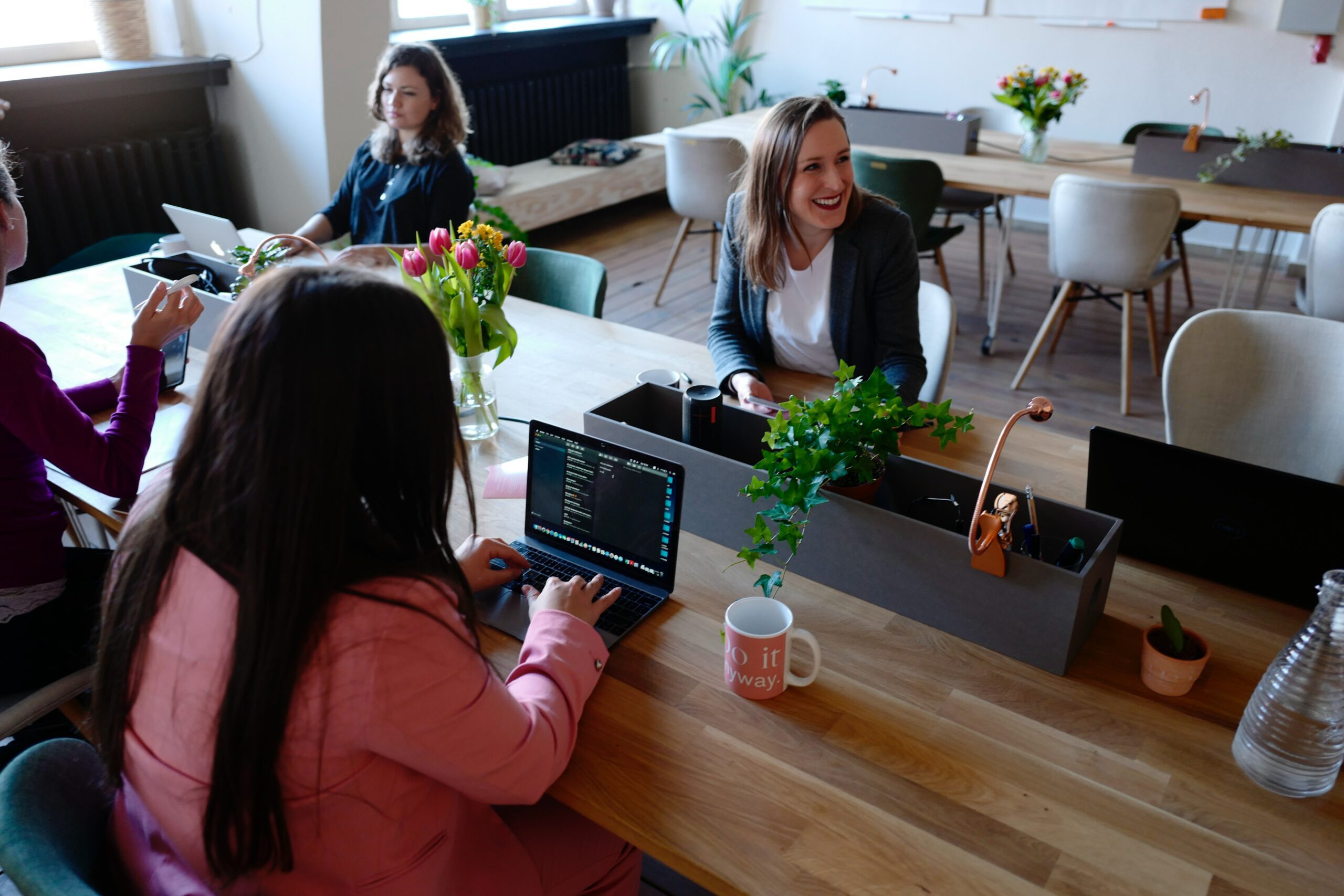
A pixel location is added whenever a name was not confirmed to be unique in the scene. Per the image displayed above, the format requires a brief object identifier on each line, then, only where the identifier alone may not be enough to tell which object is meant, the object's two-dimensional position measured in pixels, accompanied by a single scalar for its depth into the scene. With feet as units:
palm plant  21.08
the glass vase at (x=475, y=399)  5.87
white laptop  7.63
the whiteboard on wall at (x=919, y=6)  18.85
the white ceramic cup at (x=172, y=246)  8.01
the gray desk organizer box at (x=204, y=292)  7.04
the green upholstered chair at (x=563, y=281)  8.24
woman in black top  9.43
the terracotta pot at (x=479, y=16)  18.08
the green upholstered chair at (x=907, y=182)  12.57
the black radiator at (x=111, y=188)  12.18
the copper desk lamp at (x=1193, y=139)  12.46
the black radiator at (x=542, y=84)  18.30
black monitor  3.95
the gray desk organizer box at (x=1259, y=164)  11.76
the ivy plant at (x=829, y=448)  4.15
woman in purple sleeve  4.64
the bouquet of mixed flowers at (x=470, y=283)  5.62
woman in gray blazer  6.62
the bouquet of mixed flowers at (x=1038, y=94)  13.16
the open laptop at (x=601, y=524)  4.21
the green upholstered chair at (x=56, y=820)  2.81
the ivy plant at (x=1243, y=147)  11.96
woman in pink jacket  2.67
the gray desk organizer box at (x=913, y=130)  14.16
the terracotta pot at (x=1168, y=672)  3.75
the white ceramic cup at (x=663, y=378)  5.82
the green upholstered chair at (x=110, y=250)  9.42
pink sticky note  5.27
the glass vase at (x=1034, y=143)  13.57
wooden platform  17.29
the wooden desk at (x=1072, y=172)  11.19
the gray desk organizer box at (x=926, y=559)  3.85
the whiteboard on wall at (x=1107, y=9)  16.99
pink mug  3.72
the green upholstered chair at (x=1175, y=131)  13.89
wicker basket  12.71
